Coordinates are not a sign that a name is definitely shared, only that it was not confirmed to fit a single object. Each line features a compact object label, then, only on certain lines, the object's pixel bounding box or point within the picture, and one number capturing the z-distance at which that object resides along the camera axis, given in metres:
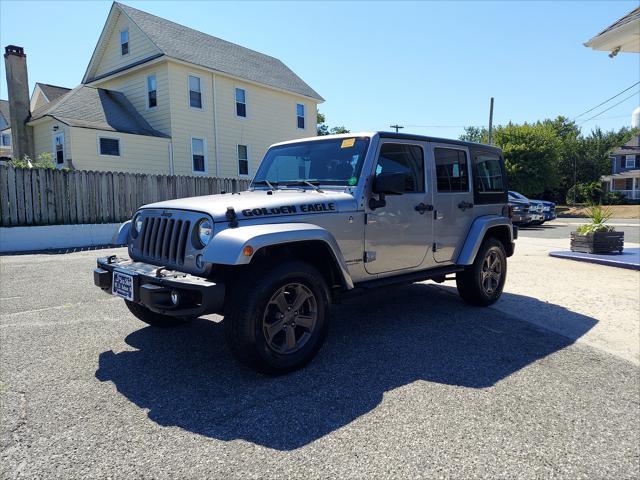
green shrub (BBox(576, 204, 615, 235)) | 9.79
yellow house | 16.91
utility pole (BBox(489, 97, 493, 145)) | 29.19
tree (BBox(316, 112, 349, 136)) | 47.06
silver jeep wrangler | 3.14
